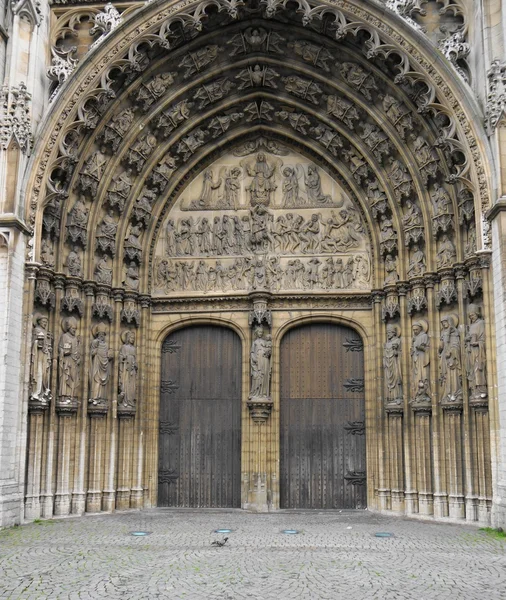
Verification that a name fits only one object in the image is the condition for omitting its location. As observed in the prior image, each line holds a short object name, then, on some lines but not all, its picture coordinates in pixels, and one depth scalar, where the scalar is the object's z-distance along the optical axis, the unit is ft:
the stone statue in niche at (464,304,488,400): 42.52
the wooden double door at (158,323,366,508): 51.65
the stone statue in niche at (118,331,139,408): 50.42
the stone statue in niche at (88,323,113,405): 48.73
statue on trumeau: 51.24
